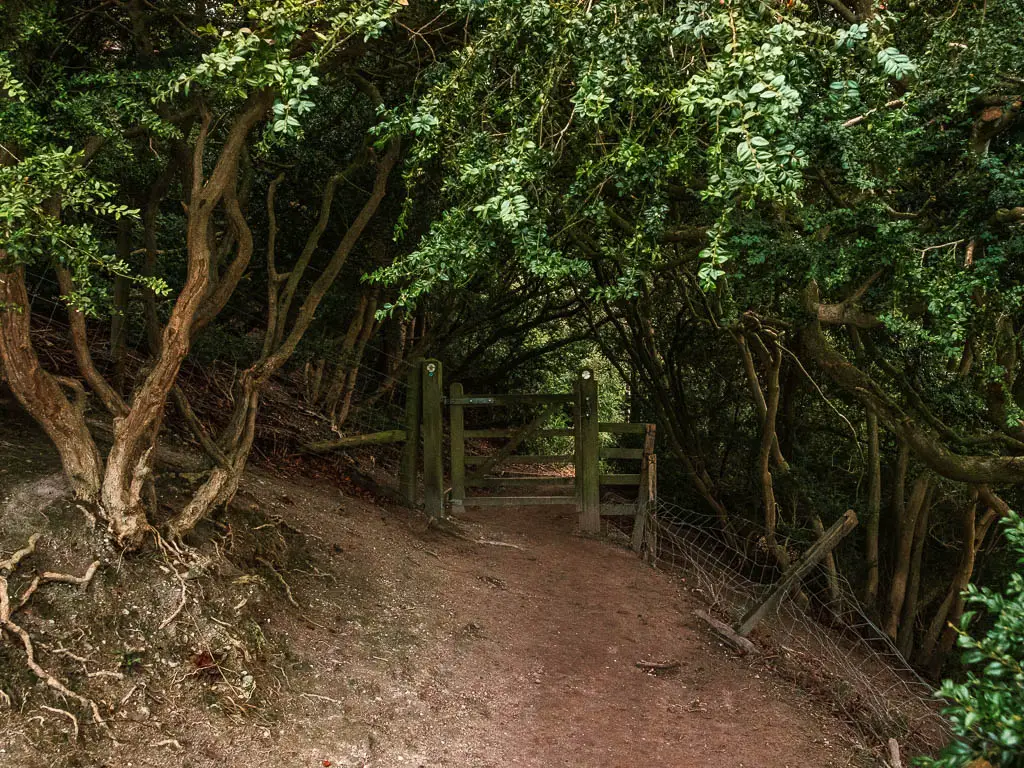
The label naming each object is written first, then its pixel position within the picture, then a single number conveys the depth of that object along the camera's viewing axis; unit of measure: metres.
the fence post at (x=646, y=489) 9.16
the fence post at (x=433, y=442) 9.16
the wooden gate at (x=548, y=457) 9.18
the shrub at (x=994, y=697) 2.05
